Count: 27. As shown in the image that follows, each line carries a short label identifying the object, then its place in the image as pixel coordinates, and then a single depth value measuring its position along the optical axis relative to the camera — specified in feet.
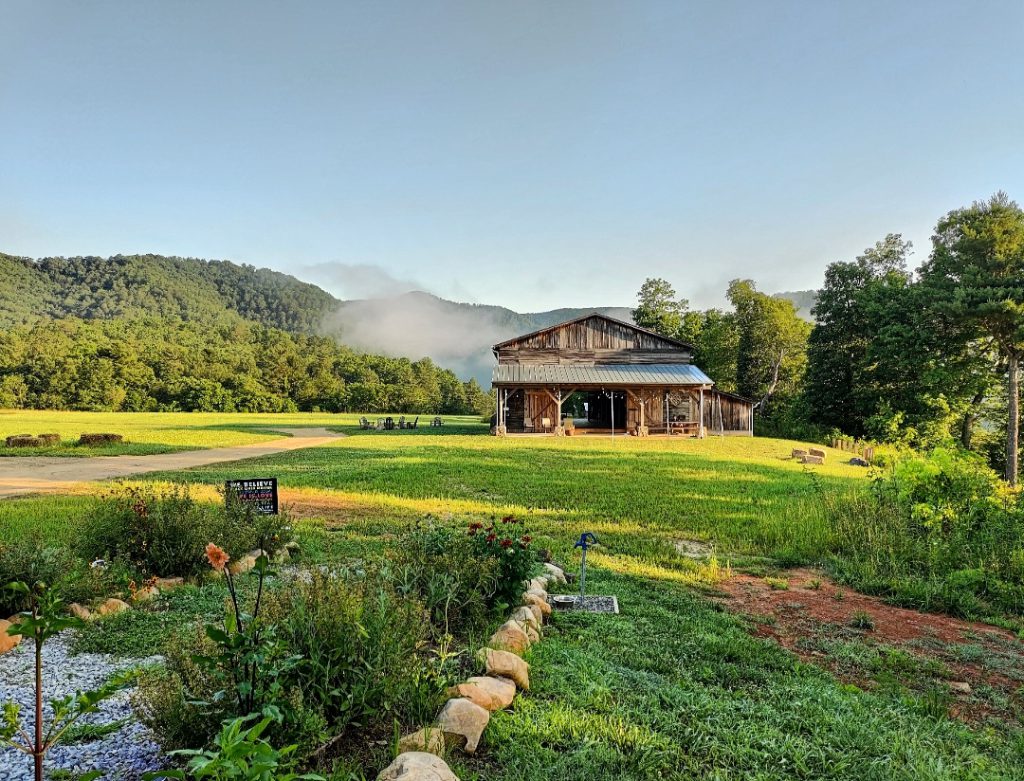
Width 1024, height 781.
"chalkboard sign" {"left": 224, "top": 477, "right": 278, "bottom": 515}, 21.49
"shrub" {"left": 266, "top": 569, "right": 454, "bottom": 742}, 8.17
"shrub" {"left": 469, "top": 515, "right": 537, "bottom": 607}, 14.01
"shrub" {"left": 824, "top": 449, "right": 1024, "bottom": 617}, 17.83
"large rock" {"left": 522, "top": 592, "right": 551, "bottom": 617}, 14.49
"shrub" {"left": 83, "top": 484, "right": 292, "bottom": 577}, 16.92
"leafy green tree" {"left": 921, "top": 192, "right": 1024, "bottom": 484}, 66.23
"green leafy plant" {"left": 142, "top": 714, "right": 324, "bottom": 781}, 4.59
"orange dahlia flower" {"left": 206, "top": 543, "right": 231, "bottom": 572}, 6.00
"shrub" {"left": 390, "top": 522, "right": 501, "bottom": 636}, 12.45
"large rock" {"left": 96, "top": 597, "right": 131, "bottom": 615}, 14.05
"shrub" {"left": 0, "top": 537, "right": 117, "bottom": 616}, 13.44
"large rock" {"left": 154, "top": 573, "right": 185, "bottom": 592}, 15.89
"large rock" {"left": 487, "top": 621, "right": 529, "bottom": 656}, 11.66
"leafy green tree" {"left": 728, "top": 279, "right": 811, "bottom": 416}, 120.37
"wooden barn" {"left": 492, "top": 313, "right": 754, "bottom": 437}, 85.76
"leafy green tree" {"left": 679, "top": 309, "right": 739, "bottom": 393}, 123.95
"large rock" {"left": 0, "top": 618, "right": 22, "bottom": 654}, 12.01
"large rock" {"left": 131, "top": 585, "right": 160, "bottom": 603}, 14.96
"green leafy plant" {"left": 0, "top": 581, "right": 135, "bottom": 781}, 5.42
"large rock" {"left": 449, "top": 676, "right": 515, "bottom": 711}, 9.42
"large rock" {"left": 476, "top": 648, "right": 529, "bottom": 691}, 10.36
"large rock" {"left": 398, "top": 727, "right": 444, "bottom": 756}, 7.94
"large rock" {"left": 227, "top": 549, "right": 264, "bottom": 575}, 17.38
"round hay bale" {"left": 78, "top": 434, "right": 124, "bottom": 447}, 58.55
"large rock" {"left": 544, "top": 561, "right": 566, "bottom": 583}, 17.88
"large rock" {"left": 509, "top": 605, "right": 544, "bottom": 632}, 13.13
